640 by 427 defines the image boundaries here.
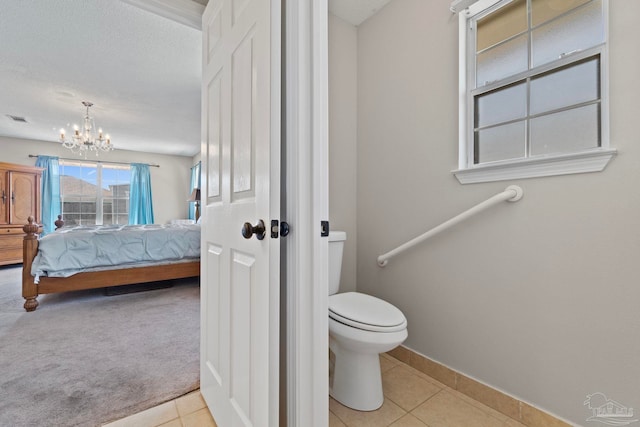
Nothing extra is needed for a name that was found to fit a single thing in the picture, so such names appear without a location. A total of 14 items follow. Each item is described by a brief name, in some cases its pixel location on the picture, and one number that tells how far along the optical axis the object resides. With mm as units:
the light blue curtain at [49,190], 5082
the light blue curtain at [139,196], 6051
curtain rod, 5369
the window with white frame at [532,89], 1066
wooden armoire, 4234
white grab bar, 1214
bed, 2527
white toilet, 1159
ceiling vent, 3903
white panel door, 770
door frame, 788
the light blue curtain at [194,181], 6168
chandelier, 3514
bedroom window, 5520
